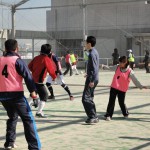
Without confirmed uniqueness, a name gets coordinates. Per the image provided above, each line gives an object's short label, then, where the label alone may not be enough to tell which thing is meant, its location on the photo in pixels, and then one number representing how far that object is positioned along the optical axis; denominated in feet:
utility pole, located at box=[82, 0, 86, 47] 113.66
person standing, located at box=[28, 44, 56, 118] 30.86
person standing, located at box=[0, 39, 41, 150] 19.75
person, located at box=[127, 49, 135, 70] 85.90
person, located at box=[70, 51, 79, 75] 88.58
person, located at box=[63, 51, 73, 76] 85.87
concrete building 126.00
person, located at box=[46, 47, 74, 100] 40.25
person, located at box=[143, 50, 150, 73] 92.84
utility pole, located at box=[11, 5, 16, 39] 106.82
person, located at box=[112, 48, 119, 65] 108.03
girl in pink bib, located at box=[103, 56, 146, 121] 30.27
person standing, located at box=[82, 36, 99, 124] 27.99
